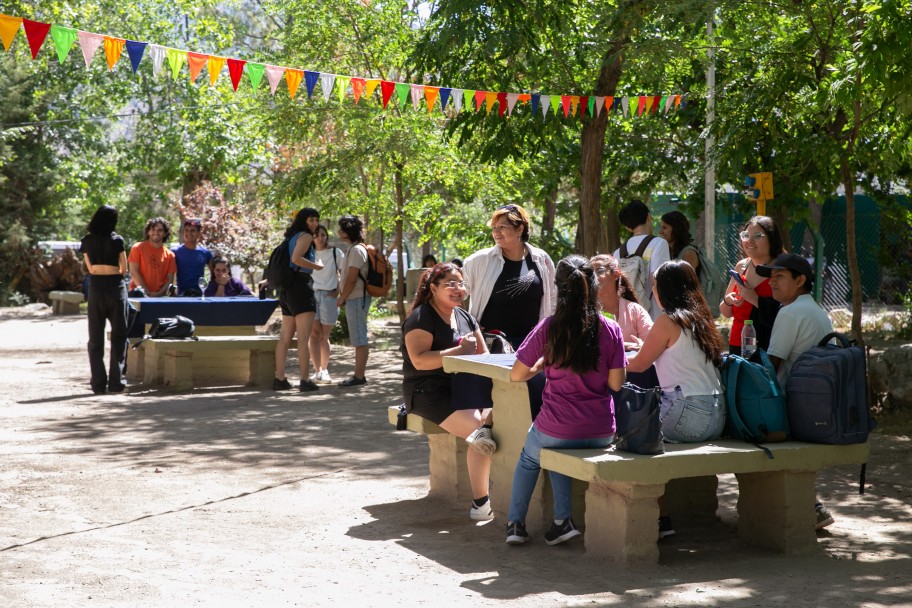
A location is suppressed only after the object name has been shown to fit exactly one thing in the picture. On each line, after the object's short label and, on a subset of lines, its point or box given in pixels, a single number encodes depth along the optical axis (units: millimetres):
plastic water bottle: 5887
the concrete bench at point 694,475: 5074
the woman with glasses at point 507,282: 7023
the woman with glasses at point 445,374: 6207
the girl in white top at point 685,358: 5430
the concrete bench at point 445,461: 6547
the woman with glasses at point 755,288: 6715
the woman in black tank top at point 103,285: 11117
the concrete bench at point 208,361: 12008
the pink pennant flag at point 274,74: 9969
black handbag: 5102
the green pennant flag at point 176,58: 9133
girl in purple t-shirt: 5289
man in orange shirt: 12672
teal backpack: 5449
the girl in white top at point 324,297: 12172
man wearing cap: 5785
